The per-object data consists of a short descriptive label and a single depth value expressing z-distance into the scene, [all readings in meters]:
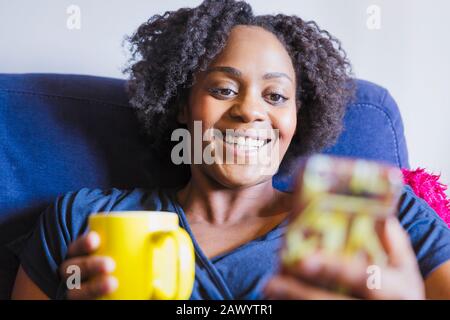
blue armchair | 1.05
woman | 0.83
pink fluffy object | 1.06
